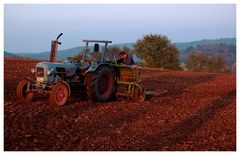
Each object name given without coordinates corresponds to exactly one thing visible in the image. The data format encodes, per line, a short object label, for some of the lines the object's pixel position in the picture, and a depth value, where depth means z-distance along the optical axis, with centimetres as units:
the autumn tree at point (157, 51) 4183
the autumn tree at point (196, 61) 5308
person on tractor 1257
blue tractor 1102
